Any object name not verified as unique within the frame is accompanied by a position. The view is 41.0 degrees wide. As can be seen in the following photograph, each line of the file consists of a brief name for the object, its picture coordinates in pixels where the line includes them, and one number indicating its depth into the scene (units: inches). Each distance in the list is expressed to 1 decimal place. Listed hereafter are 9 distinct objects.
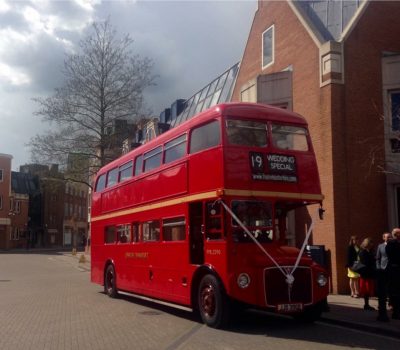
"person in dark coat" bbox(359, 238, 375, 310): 474.0
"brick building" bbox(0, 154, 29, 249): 2689.5
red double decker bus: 392.5
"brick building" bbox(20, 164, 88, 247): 3206.2
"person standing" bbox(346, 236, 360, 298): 549.3
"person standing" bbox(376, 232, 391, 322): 412.2
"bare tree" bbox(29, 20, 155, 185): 1222.9
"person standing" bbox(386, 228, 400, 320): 429.7
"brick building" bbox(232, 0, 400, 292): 623.2
